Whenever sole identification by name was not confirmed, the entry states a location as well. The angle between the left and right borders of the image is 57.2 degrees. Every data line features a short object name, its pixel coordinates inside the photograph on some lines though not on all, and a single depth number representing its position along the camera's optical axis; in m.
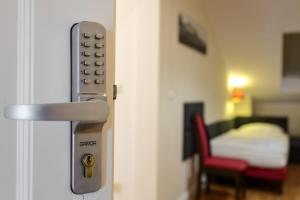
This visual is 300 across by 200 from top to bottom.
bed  3.23
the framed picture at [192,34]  2.97
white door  0.42
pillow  4.50
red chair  3.02
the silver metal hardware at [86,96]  0.45
